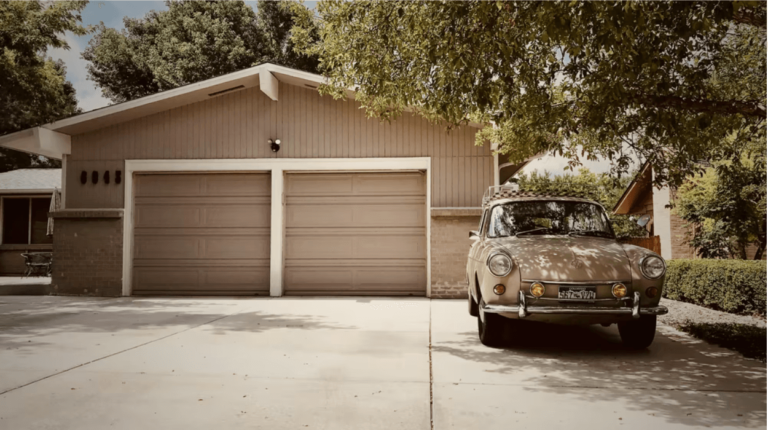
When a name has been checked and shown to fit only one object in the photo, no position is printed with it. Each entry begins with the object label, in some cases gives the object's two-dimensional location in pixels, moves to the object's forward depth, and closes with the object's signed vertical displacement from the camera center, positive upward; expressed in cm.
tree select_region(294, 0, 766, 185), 560 +192
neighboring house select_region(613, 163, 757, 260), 1909 +88
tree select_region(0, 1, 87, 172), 2202 +754
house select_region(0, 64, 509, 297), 1270 +114
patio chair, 1795 -49
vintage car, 600 -38
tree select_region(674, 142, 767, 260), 1190 +79
